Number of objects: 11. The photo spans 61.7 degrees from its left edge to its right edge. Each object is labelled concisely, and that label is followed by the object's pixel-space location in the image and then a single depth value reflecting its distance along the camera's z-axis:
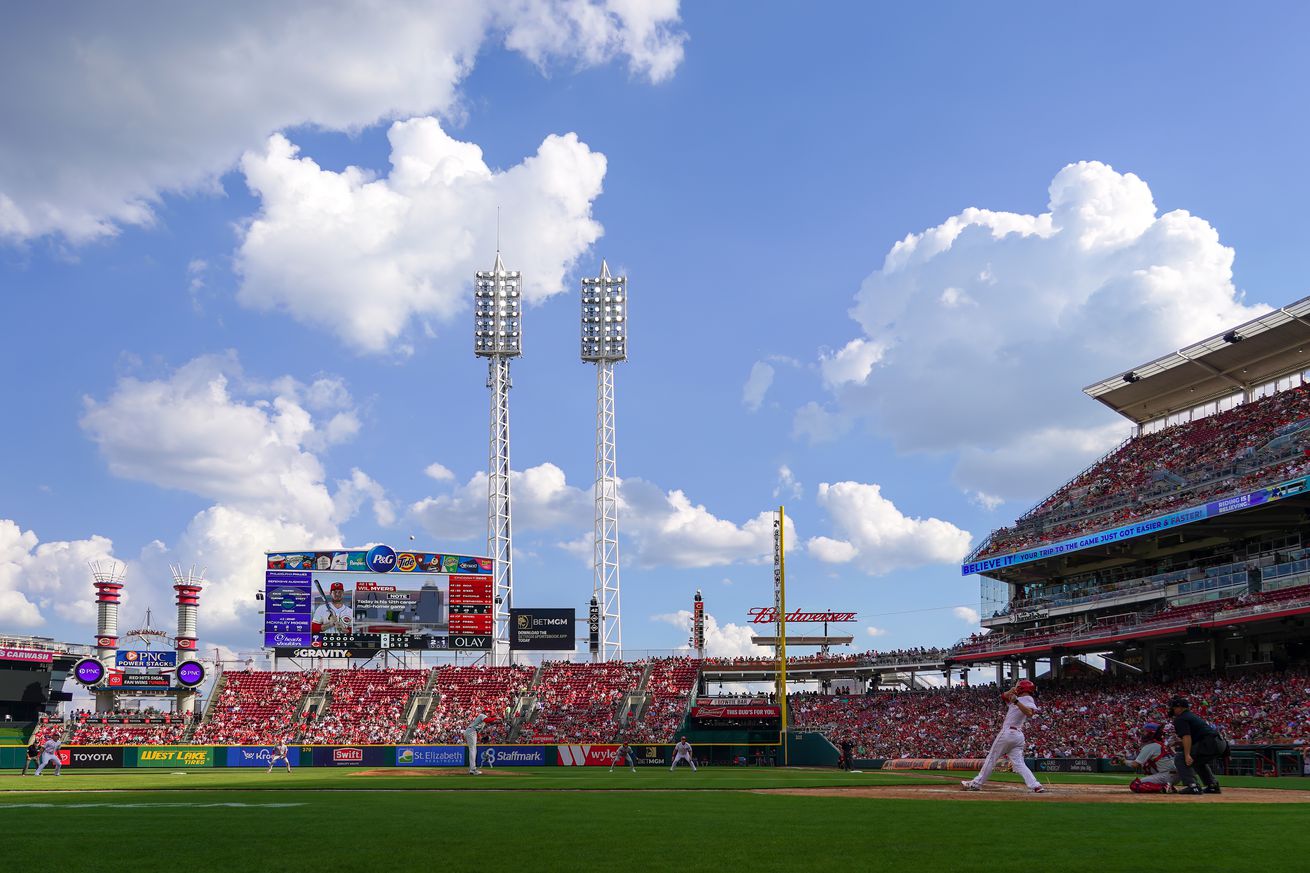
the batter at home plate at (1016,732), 16.92
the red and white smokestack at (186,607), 69.56
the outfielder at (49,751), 38.04
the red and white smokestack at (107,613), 69.12
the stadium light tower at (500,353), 71.25
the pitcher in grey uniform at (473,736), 33.56
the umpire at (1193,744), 17.02
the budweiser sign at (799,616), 80.31
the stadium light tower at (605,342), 72.06
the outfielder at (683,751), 42.44
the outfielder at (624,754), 53.43
